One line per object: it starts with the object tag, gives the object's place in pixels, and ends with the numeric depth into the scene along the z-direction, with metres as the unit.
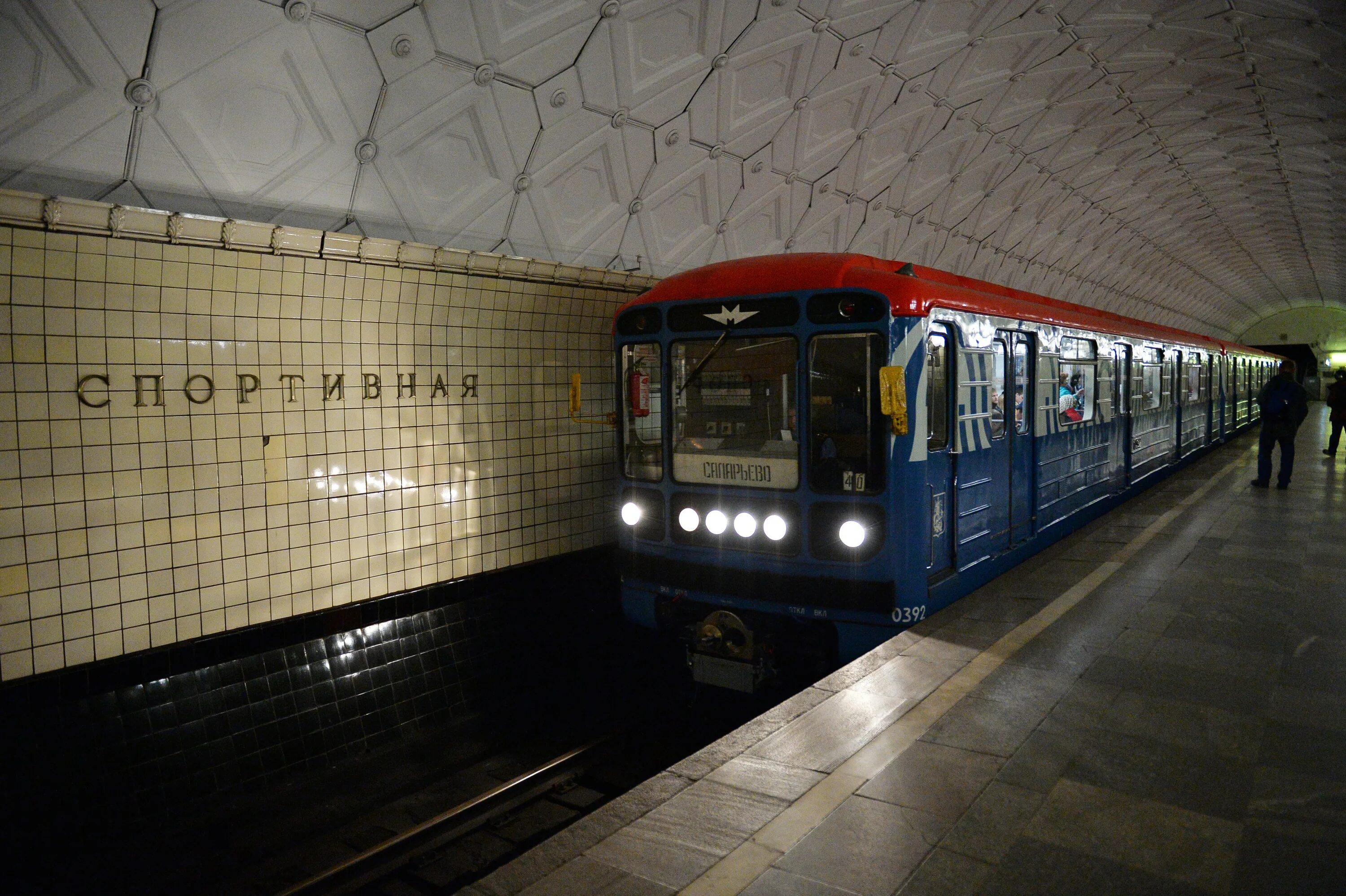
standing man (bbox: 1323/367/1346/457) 14.59
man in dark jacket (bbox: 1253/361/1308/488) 10.81
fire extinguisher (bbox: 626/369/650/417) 5.74
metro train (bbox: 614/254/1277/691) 4.95
